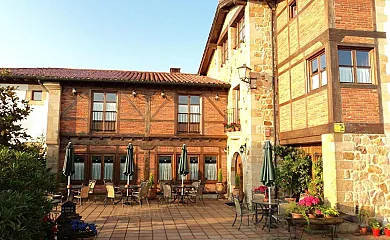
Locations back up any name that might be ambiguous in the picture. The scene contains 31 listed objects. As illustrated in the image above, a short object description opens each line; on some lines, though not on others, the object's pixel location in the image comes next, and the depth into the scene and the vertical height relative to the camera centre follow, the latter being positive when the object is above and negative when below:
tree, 8.98 +0.90
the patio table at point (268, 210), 7.54 -1.52
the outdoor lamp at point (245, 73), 10.24 +2.60
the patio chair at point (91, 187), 12.00 -1.52
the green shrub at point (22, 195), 3.60 -0.66
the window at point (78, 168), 12.79 -0.80
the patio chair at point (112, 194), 11.02 -1.66
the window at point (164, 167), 13.30 -0.79
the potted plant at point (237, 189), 11.45 -1.51
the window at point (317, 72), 7.97 +2.12
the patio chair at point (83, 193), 11.01 -1.60
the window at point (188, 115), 13.65 +1.57
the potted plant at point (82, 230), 5.45 -1.48
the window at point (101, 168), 12.91 -0.81
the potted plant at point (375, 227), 6.93 -1.76
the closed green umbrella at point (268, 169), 7.88 -0.50
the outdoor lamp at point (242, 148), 11.03 +0.07
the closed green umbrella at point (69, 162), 9.78 -0.43
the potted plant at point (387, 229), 6.97 -1.82
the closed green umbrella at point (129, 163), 11.48 -0.52
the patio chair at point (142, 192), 11.08 -1.59
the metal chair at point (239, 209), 7.35 -1.44
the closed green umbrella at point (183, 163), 11.95 -0.53
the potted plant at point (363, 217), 7.27 -1.59
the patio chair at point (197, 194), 11.63 -1.71
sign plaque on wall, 7.32 +0.57
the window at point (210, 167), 13.59 -0.77
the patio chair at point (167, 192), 11.47 -1.60
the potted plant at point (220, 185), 13.17 -1.53
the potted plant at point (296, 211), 6.54 -1.33
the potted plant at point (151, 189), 12.60 -1.67
